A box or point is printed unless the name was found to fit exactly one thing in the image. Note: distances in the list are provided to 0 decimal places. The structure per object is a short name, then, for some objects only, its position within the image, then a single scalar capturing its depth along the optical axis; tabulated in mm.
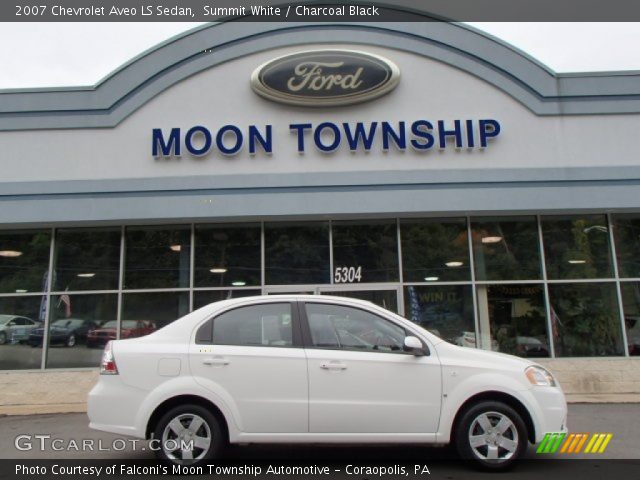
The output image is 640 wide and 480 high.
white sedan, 5223
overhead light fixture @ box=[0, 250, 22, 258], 10969
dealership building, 10484
